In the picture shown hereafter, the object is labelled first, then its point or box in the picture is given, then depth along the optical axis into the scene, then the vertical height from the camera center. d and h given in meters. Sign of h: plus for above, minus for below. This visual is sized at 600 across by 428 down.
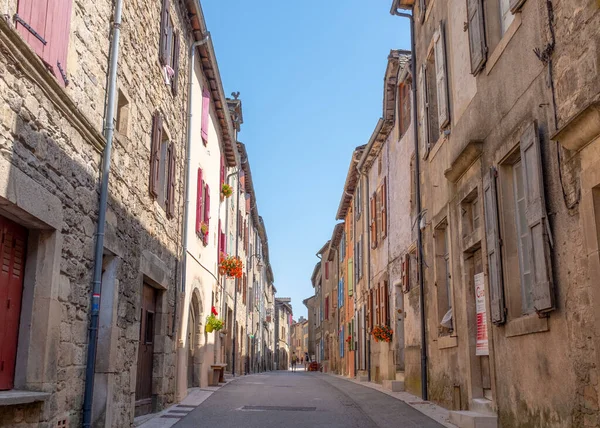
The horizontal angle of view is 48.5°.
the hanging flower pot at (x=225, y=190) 18.45 +4.85
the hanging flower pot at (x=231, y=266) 17.31 +2.60
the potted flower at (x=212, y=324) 15.03 +0.99
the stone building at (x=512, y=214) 5.26 +1.58
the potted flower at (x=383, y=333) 15.70 +0.82
